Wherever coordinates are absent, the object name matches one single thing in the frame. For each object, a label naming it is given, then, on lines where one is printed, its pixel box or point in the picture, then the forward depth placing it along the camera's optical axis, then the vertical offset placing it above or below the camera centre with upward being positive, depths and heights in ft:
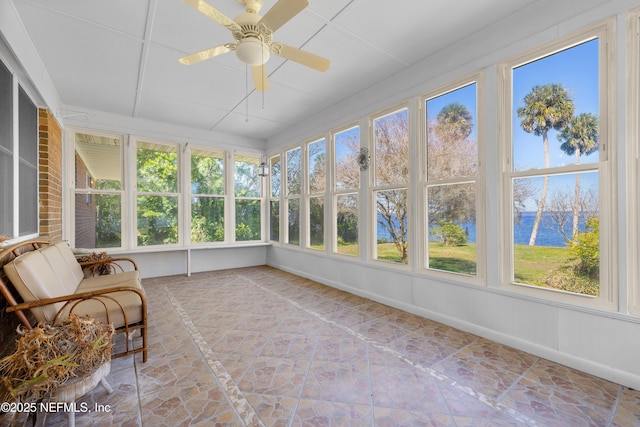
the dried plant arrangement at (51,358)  4.53 -2.56
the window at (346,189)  14.40 +1.27
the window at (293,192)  18.86 +1.48
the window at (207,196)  18.95 +1.31
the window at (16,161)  7.66 +1.72
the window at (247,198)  20.79 +1.22
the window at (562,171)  7.06 +1.15
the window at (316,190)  16.61 +1.45
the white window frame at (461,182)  9.27 +1.10
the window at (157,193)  17.19 +1.36
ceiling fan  5.95 +4.43
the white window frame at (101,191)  14.89 +1.62
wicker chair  6.07 -1.98
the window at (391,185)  12.01 +1.28
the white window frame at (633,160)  6.56 +1.24
